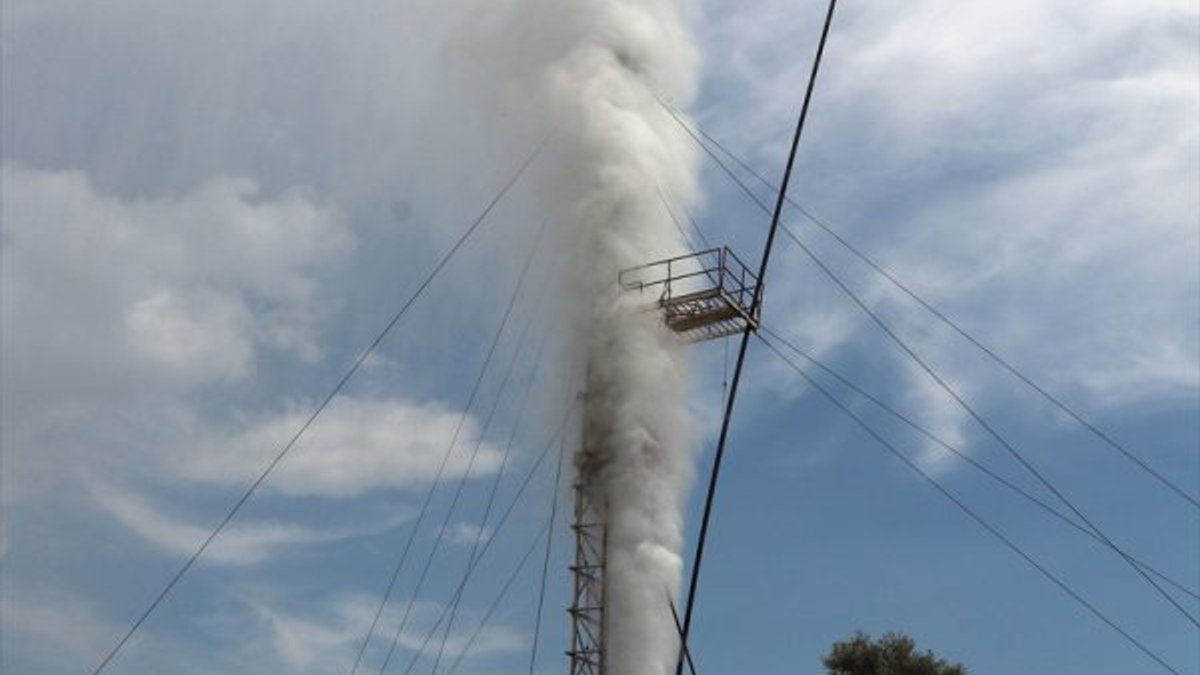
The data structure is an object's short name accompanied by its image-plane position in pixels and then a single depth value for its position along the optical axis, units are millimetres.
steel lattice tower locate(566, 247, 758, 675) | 33062
